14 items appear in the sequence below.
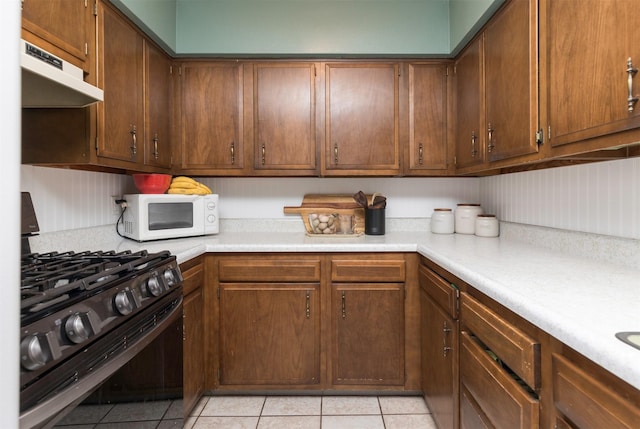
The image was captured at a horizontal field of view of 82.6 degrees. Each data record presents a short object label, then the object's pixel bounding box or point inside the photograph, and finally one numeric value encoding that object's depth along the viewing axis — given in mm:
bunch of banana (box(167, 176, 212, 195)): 2287
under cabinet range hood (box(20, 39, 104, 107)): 1026
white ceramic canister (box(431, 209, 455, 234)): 2527
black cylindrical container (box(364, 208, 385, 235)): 2482
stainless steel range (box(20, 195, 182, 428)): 774
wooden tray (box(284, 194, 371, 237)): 2586
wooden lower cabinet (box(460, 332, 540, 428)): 937
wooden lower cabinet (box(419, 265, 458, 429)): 1516
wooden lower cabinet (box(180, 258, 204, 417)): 1838
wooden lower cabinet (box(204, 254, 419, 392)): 2096
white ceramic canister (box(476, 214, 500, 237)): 2295
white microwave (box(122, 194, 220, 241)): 2053
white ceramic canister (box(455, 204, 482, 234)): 2459
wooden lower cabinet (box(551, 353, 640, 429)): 637
